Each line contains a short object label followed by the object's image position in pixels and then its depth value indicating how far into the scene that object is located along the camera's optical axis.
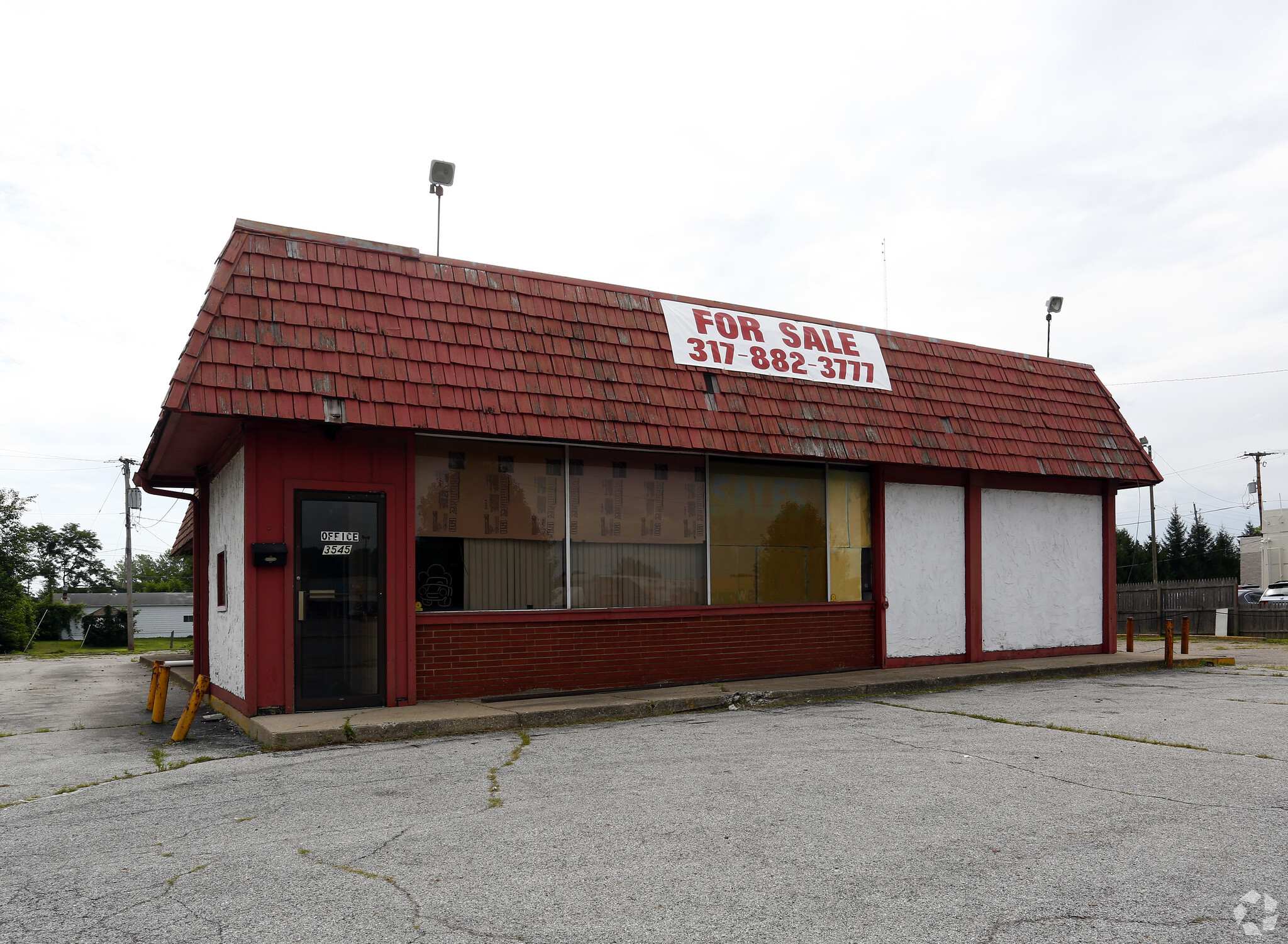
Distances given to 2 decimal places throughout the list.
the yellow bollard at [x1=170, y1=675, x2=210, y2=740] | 9.10
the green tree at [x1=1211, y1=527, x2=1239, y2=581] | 75.25
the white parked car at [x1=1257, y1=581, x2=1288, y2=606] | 36.00
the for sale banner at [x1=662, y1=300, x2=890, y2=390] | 12.27
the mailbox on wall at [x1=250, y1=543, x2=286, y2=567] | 9.38
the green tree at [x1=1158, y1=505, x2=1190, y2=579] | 77.19
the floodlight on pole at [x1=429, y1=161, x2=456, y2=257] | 12.20
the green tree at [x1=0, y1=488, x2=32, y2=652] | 46.56
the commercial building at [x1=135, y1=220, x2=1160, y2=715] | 9.68
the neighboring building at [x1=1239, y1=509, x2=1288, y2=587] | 55.94
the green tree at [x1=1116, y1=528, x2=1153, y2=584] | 75.69
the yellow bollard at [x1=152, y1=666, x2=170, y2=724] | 10.66
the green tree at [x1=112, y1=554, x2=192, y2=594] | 91.38
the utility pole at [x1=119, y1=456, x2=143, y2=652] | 45.22
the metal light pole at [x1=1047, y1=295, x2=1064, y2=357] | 18.05
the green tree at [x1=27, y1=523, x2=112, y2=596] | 106.12
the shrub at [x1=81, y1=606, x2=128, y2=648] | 51.91
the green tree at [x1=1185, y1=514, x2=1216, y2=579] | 76.56
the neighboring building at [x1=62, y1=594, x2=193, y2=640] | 63.72
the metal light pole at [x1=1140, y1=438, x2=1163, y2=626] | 42.21
